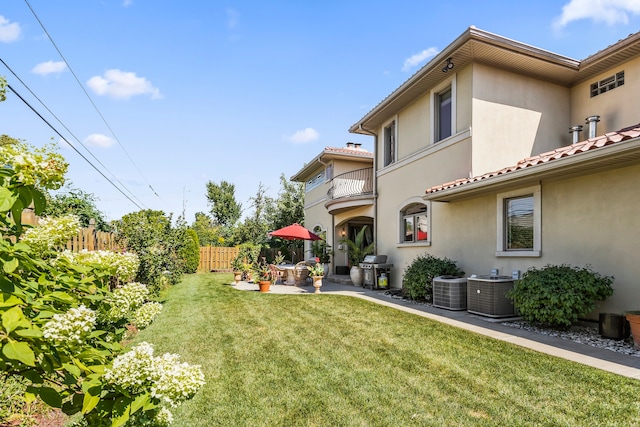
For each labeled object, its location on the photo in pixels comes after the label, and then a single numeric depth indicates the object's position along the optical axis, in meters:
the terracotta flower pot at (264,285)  12.90
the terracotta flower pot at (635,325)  5.75
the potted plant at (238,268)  16.56
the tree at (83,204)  11.41
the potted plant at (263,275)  12.95
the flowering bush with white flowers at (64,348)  1.48
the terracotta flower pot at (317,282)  12.73
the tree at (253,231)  24.23
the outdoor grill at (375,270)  13.16
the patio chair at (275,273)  15.53
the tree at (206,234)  31.78
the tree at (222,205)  44.06
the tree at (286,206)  29.34
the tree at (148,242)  9.42
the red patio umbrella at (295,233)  15.65
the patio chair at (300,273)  15.41
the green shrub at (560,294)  6.49
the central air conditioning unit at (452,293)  9.05
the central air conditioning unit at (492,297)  8.05
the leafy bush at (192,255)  21.89
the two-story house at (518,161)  6.82
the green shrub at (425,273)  10.09
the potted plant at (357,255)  14.42
